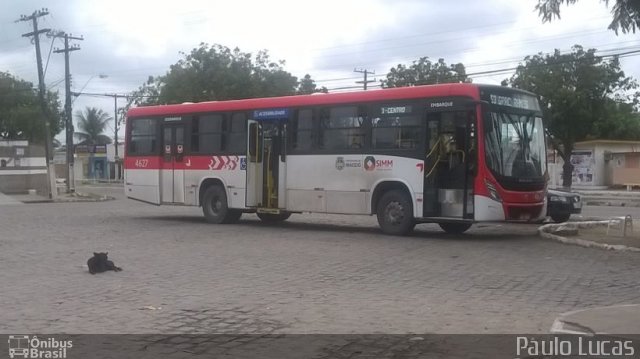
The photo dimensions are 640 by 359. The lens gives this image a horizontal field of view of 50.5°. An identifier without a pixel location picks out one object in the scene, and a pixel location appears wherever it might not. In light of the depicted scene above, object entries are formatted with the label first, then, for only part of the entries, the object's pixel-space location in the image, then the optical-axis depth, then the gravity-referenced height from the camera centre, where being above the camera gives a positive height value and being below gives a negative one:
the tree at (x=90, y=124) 87.75 +4.81
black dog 9.94 -1.52
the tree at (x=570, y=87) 36.34 +4.12
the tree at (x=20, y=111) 51.81 +3.84
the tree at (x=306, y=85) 42.52 +4.88
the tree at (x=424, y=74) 36.53 +4.89
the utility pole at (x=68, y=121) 36.85 +2.28
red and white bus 13.75 +0.14
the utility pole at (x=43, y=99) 32.91 +3.12
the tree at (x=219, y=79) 38.66 +4.78
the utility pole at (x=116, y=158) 68.11 +0.33
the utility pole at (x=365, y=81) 42.66 +5.27
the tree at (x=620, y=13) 8.46 +1.88
